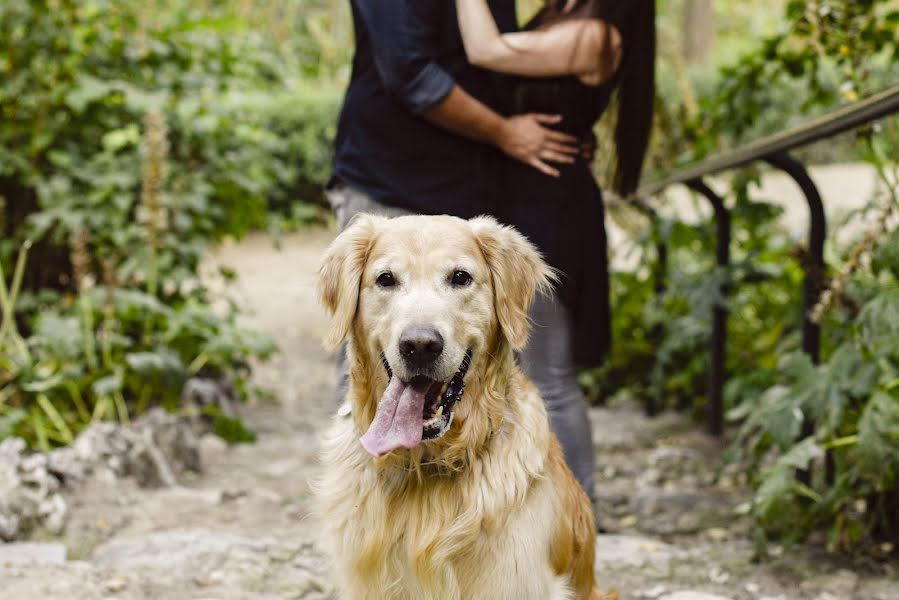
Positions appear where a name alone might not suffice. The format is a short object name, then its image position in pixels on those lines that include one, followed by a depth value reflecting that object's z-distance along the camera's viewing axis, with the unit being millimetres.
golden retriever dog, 2188
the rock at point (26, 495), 3250
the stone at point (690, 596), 2684
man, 2840
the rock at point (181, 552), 3055
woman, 2916
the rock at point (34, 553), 2939
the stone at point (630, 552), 3143
